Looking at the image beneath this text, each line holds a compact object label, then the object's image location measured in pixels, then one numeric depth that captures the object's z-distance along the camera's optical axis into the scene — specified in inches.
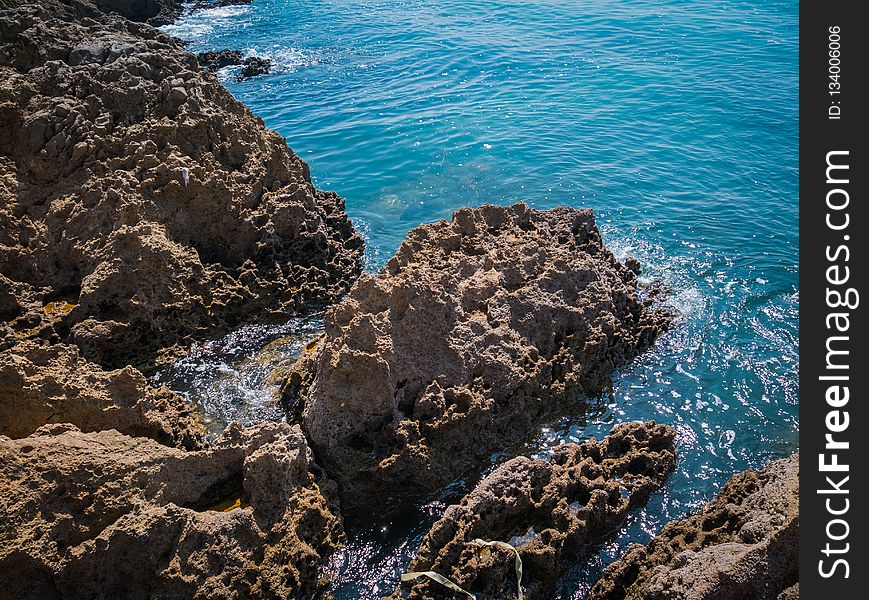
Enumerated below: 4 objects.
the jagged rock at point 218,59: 1172.5
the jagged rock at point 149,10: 1380.4
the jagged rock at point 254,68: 1115.9
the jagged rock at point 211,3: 1614.2
